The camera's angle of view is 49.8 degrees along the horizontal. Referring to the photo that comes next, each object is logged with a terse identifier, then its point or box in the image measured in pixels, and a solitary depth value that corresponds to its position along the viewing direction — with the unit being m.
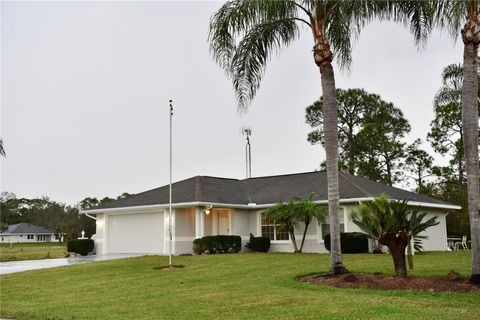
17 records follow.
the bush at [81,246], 29.52
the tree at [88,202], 77.50
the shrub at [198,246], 24.78
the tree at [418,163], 41.34
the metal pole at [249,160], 41.88
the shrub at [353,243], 23.11
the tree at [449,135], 37.44
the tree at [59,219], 63.67
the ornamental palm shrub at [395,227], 11.96
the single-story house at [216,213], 25.66
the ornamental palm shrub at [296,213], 24.12
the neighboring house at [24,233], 83.75
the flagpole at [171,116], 18.71
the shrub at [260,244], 26.20
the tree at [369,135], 41.62
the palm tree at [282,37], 13.59
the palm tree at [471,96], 11.52
